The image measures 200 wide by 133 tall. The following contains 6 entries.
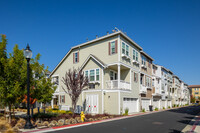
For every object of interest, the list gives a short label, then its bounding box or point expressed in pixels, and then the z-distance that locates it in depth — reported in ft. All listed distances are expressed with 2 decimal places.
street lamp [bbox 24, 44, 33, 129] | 34.26
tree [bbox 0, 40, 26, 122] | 38.60
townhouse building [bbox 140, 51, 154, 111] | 91.07
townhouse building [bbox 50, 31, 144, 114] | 68.85
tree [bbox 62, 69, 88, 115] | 55.62
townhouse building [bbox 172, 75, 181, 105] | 173.99
